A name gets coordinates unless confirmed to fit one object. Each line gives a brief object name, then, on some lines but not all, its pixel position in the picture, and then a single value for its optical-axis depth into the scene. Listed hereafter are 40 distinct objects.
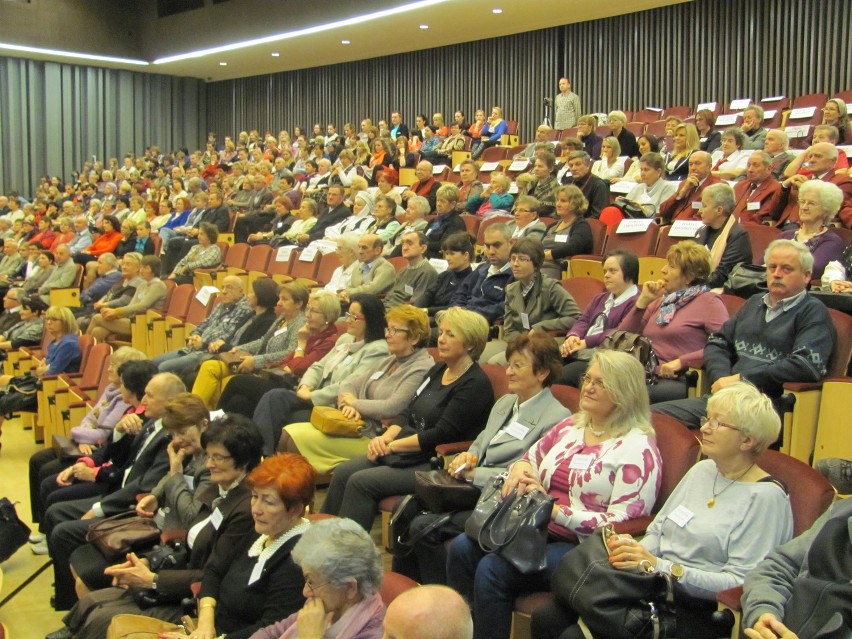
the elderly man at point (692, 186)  5.48
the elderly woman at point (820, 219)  3.93
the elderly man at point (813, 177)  4.73
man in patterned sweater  3.07
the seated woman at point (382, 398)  3.66
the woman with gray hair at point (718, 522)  2.13
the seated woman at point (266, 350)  4.71
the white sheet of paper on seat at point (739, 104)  8.86
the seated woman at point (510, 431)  2.87
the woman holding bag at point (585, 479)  2.41
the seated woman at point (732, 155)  5.96
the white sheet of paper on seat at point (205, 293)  6.26
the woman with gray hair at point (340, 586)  2.03
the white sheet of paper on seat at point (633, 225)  5.19
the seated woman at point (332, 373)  4.05
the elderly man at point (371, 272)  5.56
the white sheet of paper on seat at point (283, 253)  7.28
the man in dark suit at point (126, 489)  3.38
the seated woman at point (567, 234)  5.27
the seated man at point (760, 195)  5.02
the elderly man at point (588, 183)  6.09
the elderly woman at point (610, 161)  7.18
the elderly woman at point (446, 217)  6.39
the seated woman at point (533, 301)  4.27
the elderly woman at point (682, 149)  6.47
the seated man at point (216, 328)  5.34
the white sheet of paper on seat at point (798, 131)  7.23
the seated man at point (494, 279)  4.77
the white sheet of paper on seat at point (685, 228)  4.99
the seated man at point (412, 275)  5.42
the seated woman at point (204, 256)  7.84
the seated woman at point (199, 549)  2.65
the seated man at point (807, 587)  1.79
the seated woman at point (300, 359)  4.35
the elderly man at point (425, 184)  7.94
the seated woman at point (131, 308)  6.88
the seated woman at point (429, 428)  3.26
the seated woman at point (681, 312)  3.55
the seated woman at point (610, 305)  3.87
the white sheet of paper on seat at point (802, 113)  7.76
